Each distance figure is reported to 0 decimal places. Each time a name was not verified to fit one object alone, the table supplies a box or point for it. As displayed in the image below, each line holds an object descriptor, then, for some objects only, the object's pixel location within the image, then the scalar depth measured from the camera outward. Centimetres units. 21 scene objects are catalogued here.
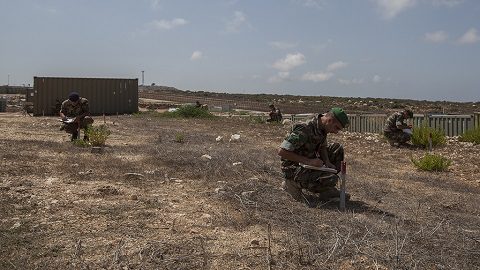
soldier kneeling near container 1034
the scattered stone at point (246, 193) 507
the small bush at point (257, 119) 2052
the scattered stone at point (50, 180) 560
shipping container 2328
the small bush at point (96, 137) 917
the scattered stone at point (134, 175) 610
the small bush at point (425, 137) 1160
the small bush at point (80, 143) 925
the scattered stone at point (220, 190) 527
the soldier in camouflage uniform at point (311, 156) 495
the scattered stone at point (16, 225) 395
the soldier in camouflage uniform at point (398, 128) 1184
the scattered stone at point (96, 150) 845
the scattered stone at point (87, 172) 624
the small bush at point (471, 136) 1198
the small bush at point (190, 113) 2382
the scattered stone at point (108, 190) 520
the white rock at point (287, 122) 1929
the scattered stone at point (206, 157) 786
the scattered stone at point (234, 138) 1264
